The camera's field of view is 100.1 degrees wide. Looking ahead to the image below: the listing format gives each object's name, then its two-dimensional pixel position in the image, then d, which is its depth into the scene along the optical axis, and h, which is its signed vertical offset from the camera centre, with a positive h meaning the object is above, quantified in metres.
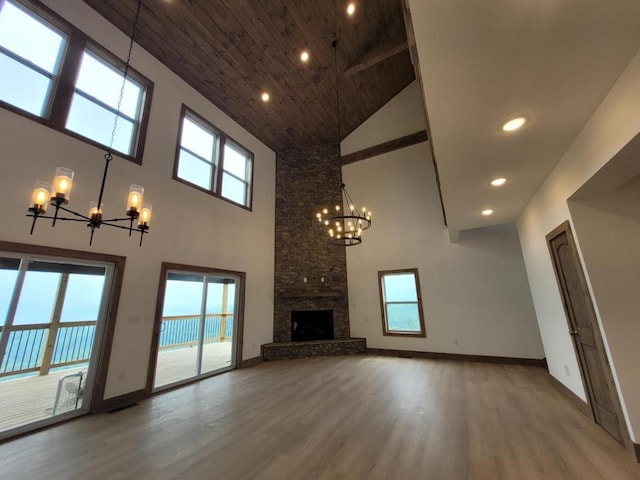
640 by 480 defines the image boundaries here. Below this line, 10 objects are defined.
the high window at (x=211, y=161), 5.49 +3.29
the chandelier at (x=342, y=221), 5.02 +1.83
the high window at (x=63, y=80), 3.40 +3.23
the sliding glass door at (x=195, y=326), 4.83 -0.35
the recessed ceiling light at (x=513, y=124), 2.13 +1.39
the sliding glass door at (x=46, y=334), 3.09 -0.27
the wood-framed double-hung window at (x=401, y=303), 6.77 +0.01
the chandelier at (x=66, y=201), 2.41 +1.10
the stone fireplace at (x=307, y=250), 7.35 +1.56
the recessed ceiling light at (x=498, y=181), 3.24 +1.43
